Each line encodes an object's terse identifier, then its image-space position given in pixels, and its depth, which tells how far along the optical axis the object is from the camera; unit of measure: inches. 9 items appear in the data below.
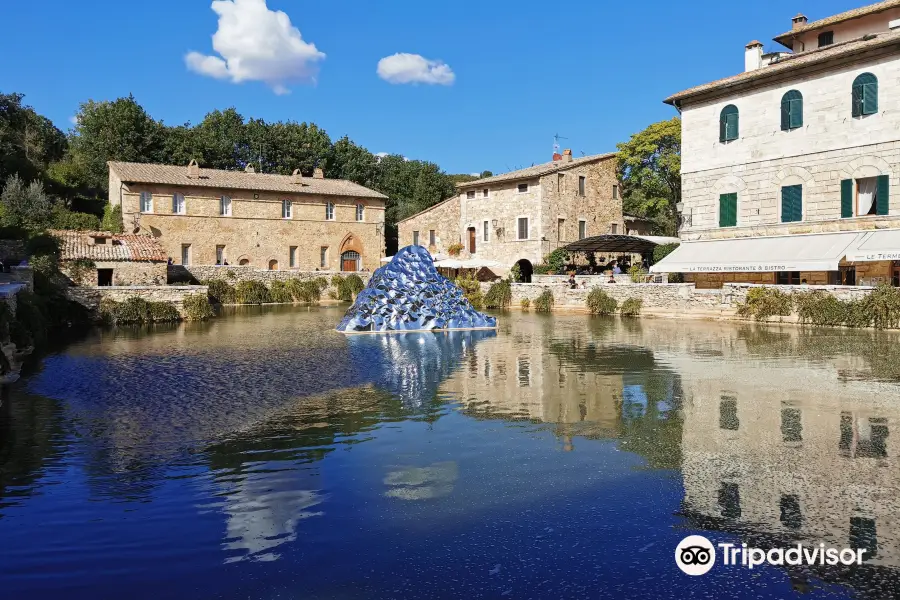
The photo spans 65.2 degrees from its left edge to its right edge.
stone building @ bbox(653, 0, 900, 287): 981.2
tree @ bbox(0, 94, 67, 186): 1752.0
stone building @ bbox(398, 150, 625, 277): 1667.1
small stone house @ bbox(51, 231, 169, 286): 1173.1
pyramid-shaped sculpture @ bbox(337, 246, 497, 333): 945.5
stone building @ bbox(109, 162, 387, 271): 1688.0
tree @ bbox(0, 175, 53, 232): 1487.6
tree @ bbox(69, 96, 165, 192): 2094.0
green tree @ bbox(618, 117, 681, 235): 1649.9
